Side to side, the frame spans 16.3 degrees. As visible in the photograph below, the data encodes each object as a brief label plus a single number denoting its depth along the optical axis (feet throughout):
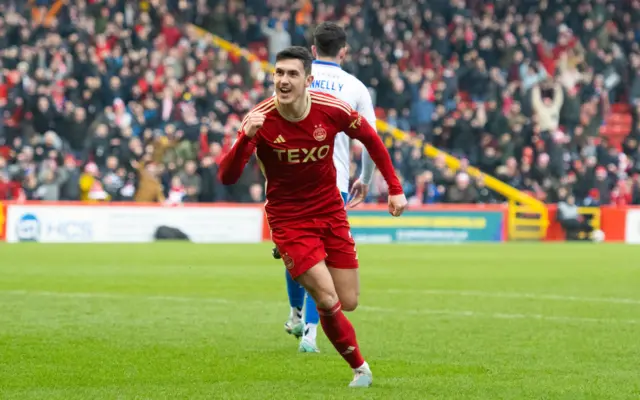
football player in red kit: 41.64
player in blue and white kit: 52.46
